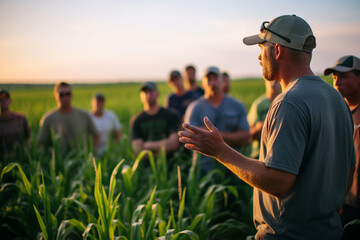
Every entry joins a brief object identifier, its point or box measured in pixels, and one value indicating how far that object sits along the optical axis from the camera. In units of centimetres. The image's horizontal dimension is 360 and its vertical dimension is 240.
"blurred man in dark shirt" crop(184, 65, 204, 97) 566
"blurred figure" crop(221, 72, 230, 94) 604
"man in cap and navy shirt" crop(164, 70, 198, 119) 516
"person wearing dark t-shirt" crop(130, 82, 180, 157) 390
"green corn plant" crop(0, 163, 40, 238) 236
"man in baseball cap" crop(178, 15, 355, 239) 115
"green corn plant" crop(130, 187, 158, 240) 178
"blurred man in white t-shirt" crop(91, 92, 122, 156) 578
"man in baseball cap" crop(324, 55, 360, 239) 194
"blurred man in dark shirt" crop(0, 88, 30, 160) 398
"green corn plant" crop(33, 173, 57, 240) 204
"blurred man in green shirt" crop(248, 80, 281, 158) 366
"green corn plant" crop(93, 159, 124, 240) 177
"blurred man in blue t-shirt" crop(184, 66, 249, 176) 343
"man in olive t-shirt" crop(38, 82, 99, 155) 444
